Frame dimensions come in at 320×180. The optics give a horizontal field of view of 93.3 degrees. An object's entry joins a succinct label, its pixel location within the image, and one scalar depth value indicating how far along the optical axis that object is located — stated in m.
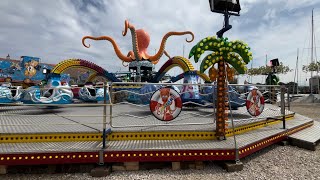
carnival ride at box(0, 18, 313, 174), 2.83
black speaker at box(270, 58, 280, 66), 11.26
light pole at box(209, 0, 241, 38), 3.50
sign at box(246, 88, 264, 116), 4.06
